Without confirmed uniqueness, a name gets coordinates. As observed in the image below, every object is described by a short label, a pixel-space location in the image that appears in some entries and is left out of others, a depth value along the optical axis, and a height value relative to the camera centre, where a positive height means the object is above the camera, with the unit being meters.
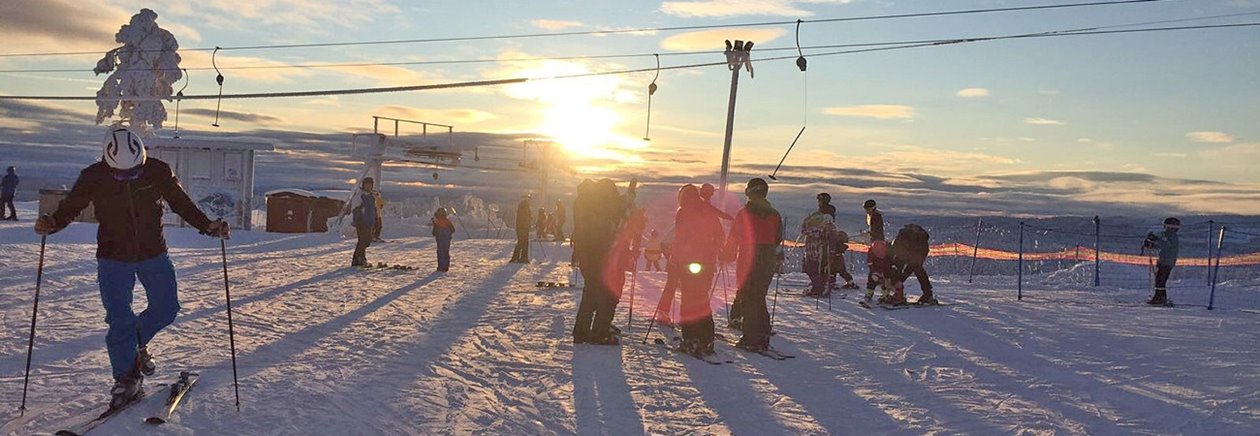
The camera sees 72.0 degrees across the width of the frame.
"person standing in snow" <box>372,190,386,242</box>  29.96 -1.28
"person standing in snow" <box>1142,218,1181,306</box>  15.76 -0.43
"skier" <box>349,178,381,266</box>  17.55 -0.63
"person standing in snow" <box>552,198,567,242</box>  36.47 -1.01
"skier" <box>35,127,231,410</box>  5.50 -0.40
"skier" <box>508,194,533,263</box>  22.42 -1.21
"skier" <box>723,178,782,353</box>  8.97 -0.37
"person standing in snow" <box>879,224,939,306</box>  13.65 -0.64
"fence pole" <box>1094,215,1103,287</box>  18.56 -0.36
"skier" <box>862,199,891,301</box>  14.11 -0.62
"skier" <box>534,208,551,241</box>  35.66 -1.26
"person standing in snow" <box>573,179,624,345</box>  8.90 -0.43
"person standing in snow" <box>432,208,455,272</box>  18.88 -1.03
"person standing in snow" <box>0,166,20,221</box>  26.80 -0.84
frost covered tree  40.06 +4.99
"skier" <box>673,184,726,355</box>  8.75 -0.55
